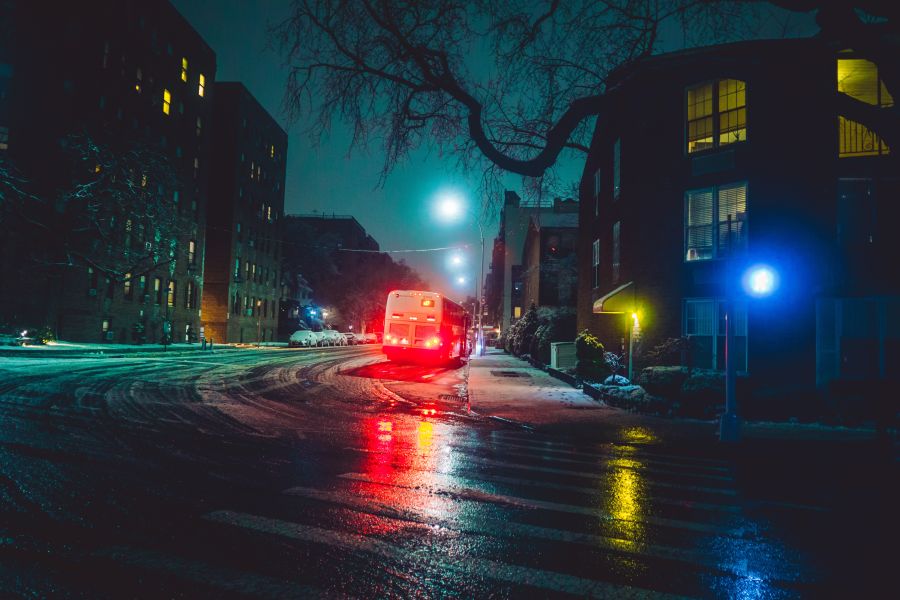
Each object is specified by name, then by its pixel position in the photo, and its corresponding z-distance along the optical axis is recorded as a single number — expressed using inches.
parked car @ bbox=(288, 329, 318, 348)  2055.9
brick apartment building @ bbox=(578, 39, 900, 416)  633.0
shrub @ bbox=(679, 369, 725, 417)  501.7
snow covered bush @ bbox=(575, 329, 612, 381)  755.4
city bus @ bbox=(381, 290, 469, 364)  1143.0
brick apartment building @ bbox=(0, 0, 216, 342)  1250.0
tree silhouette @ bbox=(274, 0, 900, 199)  394.9
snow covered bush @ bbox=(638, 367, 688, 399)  523.2
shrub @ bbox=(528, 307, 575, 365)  1249.4
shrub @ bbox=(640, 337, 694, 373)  655.1
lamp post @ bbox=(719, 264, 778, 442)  393.7
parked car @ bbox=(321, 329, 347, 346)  2333.2
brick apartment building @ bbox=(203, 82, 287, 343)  2126.0
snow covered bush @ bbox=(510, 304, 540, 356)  1548.5
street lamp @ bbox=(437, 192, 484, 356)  1888.8
